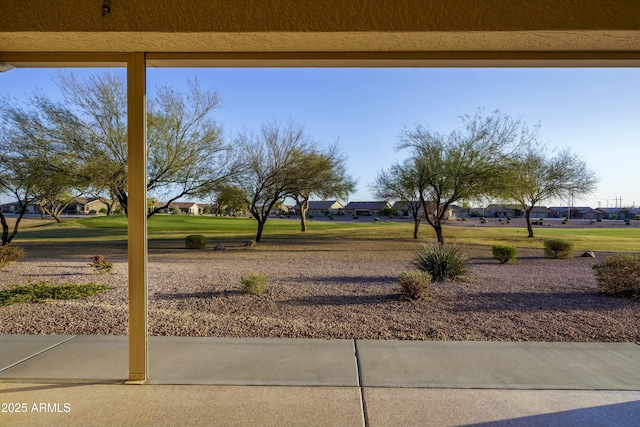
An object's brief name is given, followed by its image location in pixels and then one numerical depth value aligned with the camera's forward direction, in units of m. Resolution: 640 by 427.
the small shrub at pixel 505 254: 13.34
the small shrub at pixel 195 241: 15.75
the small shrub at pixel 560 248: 14.08
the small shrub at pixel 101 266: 10.54
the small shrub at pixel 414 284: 7.75
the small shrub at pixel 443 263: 9.49
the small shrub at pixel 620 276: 7.93
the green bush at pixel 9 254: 10.43
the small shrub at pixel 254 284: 8.23
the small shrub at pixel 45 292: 7.57
